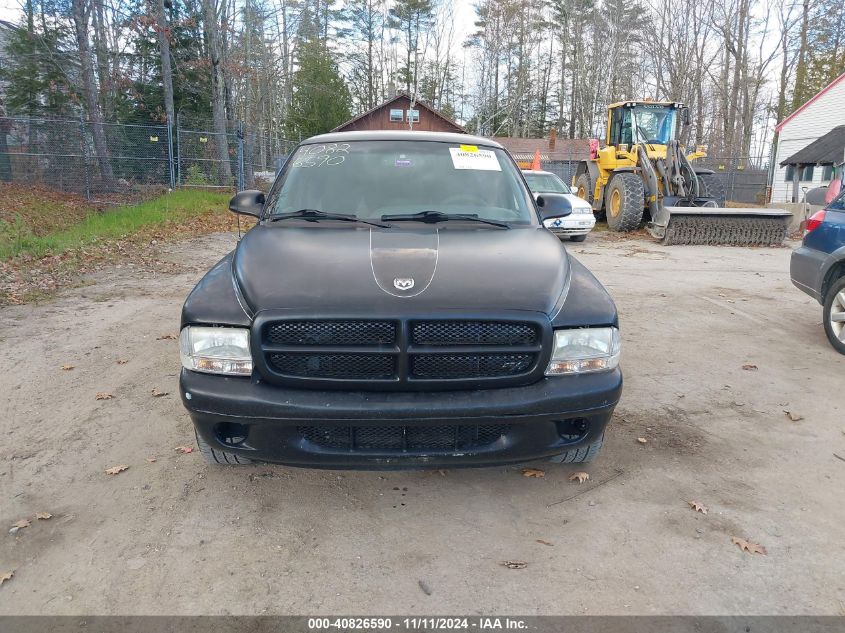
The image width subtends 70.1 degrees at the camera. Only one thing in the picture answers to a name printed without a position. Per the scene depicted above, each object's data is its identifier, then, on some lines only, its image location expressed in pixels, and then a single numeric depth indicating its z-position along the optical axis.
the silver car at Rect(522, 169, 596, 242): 12.80
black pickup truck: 2.51
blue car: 5.33
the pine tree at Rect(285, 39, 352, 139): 36.31
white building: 27.81
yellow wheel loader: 12.90
